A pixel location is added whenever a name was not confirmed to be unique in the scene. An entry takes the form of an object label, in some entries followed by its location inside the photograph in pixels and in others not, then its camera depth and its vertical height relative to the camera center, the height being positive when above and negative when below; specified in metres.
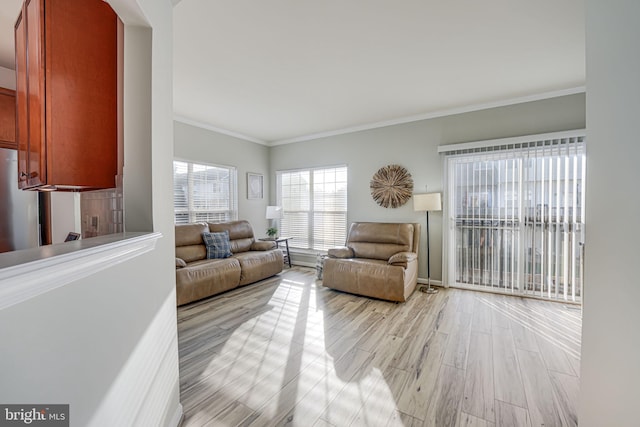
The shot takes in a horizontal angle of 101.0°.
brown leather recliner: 3.56 -0.77
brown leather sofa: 3.46 -0.79
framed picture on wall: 5.64 +0.54
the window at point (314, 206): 5.31 +0.09
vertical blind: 3.40 -0.09
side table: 5.45 -0.62
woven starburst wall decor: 4.51 +0.42
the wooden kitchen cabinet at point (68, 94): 1.20 +0.57
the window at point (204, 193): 4.51 +0.32
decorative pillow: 4.26 -0.57
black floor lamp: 3.97 +0.09
